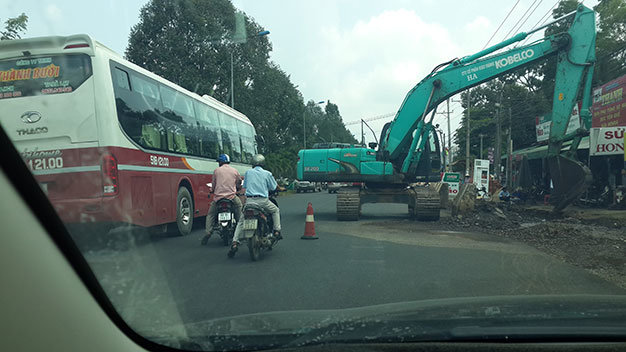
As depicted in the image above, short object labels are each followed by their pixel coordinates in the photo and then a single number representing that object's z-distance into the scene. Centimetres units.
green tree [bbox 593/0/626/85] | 2886
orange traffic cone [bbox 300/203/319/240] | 955
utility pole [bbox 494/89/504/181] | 3541
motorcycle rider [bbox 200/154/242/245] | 859
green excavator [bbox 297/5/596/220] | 1162
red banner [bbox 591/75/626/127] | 1897
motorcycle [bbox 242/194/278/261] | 709
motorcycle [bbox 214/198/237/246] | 838
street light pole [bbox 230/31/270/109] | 1339
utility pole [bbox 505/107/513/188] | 3012
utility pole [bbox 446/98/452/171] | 4734
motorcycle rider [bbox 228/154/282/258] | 777
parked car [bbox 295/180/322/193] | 4095
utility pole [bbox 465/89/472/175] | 3603
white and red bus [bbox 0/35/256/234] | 254
